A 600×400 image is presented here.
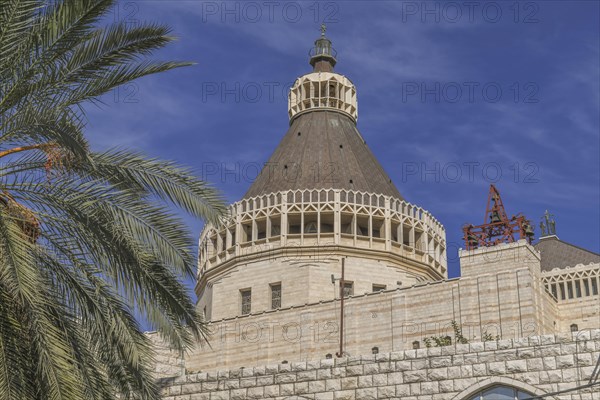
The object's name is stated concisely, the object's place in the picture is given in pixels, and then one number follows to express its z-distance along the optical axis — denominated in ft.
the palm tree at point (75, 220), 42.78
